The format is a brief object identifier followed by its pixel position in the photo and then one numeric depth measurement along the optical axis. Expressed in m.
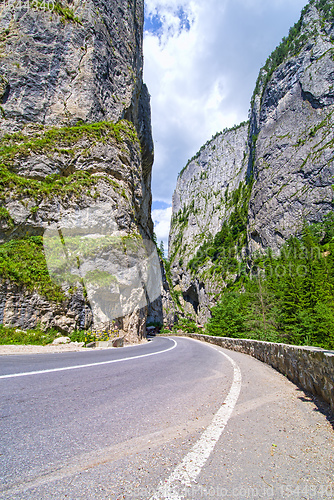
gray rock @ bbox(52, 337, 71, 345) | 11.52
